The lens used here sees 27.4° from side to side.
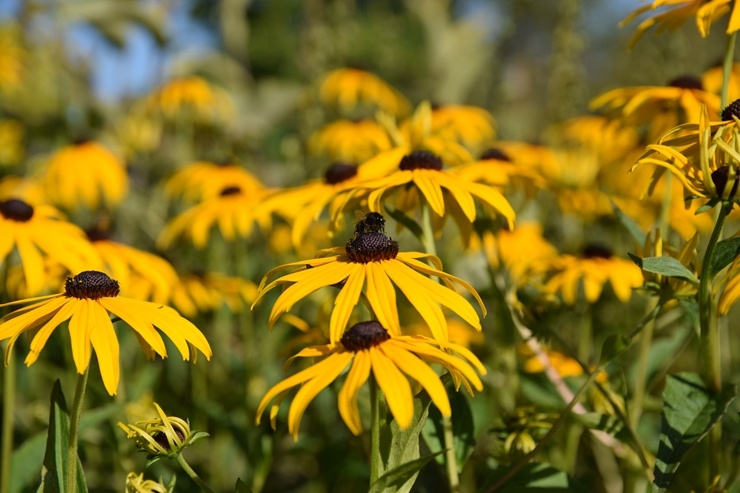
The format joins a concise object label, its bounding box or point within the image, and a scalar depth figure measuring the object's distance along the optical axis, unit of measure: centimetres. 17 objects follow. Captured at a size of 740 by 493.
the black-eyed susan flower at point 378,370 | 44
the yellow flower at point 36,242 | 57
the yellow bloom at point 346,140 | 95
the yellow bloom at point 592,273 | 66
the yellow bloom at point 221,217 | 74
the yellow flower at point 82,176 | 95
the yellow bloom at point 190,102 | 127
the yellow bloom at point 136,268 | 63
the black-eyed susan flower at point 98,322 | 46
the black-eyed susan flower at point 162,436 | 46
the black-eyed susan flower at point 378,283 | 47
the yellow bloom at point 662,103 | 60
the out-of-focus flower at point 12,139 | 107
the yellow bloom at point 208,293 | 71
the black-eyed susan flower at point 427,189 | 53
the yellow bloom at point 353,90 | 119
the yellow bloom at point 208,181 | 86
